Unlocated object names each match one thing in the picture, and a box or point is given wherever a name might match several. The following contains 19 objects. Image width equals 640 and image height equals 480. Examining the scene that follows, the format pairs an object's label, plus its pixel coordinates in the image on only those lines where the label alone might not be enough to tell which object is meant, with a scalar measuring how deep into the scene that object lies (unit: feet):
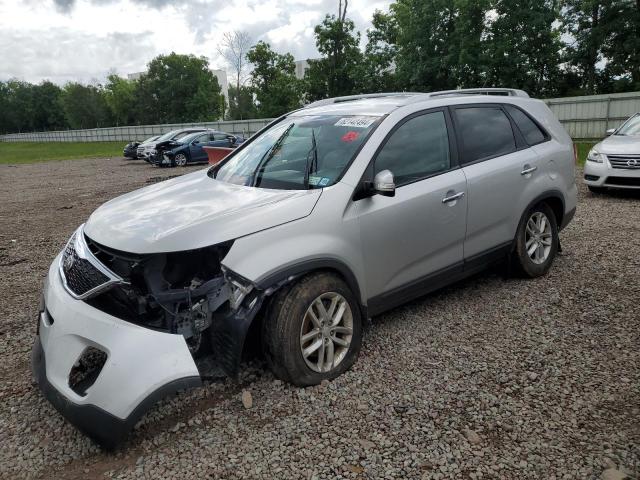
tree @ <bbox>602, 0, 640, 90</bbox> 91.20
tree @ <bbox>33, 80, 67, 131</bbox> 372.17
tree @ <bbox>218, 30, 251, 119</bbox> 175.63
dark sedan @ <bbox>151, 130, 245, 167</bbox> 67.77
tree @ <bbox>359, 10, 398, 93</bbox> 135.33
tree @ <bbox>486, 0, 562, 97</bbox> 99.81
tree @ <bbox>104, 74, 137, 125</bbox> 283.59
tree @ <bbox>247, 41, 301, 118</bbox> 148.15
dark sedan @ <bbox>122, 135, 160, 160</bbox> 81.86
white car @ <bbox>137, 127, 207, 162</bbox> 70.90
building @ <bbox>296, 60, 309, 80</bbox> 327.18
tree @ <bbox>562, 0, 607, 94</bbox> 94.84
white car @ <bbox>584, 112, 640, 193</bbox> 28.09
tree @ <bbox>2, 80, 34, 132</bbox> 375.25
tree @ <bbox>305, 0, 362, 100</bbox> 133.41
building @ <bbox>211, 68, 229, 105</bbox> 432.66
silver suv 8.82
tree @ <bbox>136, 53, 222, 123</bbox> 252.83
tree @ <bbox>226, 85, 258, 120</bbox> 188.03
